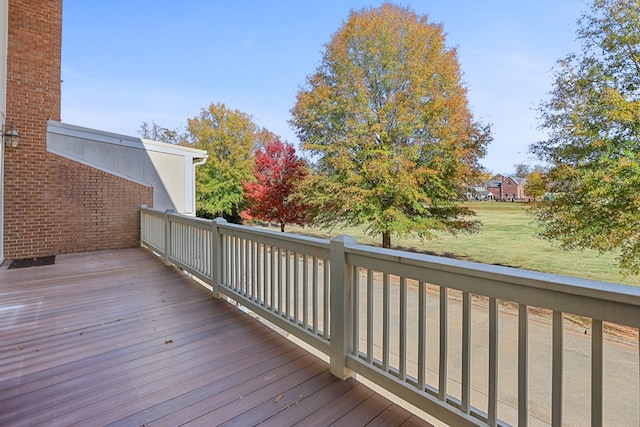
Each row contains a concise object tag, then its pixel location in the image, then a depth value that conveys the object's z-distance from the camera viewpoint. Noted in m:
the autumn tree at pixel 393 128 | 9.37
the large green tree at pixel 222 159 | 18.36
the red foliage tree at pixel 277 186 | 13.38
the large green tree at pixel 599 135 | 6.13
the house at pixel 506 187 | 50.67
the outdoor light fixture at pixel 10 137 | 5.96
